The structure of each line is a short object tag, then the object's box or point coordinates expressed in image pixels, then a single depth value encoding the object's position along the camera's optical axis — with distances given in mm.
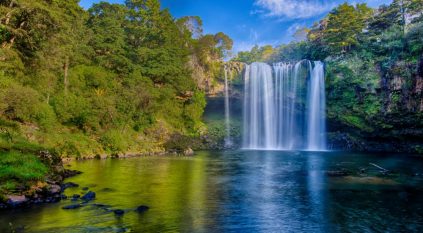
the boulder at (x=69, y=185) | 18247
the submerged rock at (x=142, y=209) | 14266
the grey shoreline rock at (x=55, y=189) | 16391
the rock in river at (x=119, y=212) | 13650
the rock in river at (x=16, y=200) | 14344
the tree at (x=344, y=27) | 49162
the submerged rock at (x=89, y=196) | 16009
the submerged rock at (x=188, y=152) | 40875
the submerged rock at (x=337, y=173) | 24125
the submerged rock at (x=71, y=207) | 14212
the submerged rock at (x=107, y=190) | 18108
